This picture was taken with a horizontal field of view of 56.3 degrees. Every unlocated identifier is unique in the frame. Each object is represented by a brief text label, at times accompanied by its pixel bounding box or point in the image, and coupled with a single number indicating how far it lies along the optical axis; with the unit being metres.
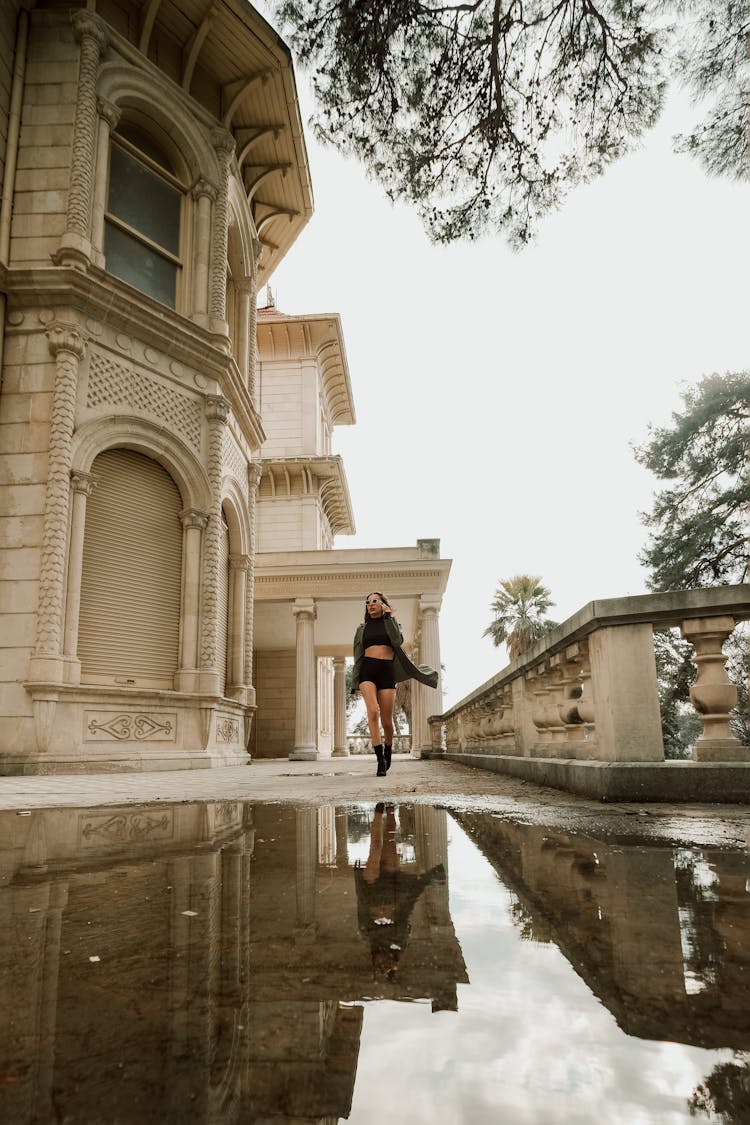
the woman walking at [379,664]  6.83
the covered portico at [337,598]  17.75
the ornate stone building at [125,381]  8.83
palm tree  37.62
